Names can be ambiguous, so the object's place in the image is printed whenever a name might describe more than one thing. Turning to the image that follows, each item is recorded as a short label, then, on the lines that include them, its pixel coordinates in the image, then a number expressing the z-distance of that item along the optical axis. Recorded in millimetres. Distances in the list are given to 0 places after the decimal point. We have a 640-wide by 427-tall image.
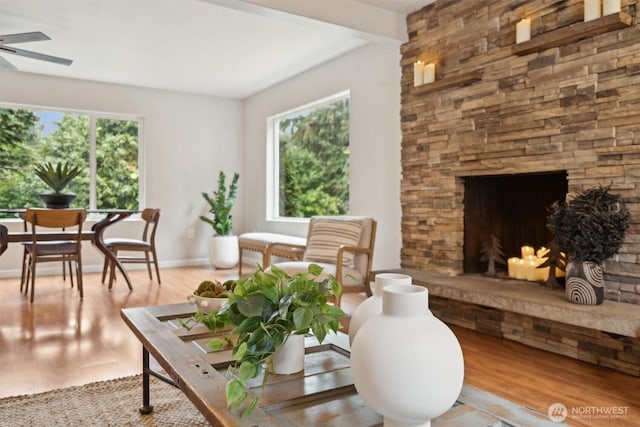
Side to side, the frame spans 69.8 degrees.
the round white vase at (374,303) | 1150
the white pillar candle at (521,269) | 3047
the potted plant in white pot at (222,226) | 5953
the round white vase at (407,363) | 803
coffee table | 954
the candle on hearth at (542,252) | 2986
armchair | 3336
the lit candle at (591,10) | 2455
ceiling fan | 3568
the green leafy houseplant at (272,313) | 1123
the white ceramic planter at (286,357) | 1216
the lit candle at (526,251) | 3162
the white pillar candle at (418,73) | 3545
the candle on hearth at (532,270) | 2998
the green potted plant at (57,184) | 4324
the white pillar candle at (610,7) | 2352
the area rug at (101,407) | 1772
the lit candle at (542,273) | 2972
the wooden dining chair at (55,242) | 3953
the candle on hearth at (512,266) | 3105
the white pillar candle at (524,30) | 2807
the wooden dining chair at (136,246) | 4707
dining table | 4055
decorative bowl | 1662
